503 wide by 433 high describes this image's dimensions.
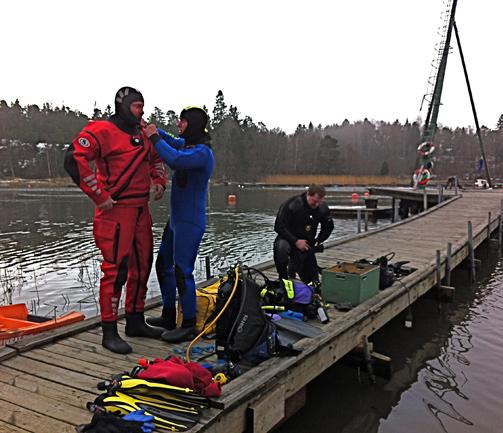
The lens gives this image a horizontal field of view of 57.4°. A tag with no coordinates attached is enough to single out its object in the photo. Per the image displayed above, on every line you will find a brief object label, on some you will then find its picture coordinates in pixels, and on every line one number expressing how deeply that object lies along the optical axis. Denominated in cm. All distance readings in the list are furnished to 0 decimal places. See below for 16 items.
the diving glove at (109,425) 263
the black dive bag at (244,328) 382
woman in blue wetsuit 407
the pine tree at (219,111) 8206
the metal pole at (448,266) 890
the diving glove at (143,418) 275
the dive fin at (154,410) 282
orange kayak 489
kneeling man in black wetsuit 607
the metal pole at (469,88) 2889
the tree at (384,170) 8831
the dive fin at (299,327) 458
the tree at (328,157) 8681
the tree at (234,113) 8441
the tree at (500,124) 9612
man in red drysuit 367
